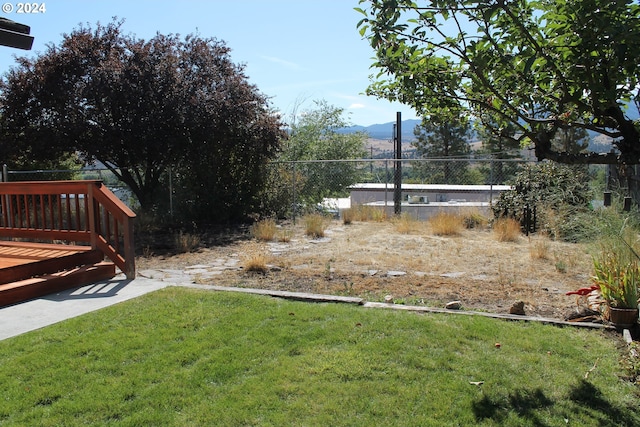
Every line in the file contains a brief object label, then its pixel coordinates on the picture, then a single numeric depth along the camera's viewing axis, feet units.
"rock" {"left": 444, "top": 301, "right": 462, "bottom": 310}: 17.12
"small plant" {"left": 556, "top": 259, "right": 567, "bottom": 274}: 23.31
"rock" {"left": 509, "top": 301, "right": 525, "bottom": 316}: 16.61
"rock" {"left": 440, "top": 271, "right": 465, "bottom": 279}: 22.65
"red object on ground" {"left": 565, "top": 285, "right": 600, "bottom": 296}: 17.39
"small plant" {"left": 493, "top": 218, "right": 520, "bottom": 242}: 33.06
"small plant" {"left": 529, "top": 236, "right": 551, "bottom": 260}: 26.37
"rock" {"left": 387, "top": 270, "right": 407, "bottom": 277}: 22.75
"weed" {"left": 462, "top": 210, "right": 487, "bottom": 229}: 40.98
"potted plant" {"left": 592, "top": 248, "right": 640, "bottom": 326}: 14.93
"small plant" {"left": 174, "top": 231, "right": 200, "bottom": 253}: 30.01
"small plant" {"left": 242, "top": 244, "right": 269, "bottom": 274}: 23.61
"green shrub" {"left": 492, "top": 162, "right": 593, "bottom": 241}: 34.27
